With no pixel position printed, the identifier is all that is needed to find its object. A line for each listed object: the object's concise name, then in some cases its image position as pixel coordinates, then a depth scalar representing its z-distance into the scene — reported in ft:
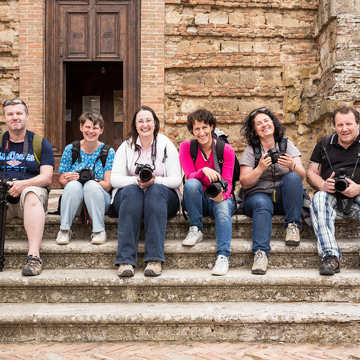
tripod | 11.43
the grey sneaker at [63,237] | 11.90
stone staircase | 9.71
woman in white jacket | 11.05
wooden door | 25.23
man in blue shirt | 11.64
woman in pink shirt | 11.53
